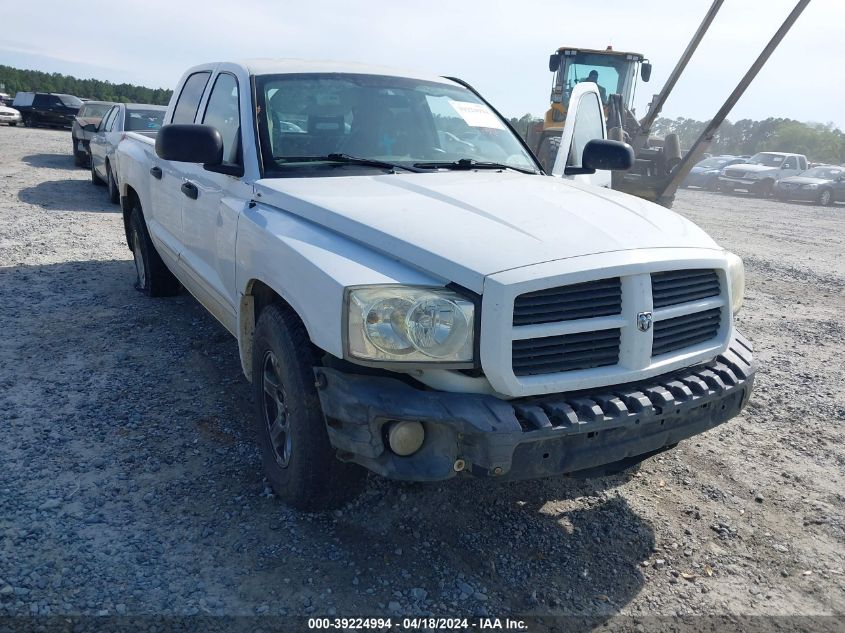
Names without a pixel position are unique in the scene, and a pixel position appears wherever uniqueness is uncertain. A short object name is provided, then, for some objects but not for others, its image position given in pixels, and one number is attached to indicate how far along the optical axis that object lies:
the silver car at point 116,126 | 10.96
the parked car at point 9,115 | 30.30
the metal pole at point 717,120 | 11.52
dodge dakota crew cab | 2.45
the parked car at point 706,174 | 29.19
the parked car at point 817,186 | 24.78
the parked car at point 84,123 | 16.70
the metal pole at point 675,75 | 13.42
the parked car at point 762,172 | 26.81
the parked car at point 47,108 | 30.47
